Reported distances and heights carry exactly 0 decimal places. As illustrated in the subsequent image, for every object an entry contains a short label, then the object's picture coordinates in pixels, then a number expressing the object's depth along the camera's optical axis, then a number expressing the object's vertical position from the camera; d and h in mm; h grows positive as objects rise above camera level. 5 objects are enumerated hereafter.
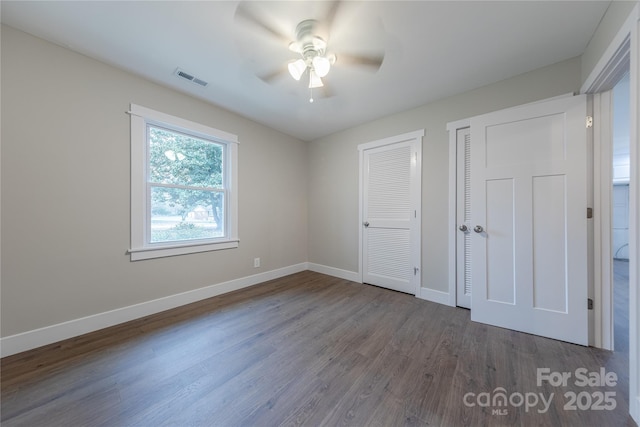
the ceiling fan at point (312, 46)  1572 +1368
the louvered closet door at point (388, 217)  3072 -64
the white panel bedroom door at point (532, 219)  1900 -53
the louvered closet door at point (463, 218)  2541 -59
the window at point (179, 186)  2340 +324
